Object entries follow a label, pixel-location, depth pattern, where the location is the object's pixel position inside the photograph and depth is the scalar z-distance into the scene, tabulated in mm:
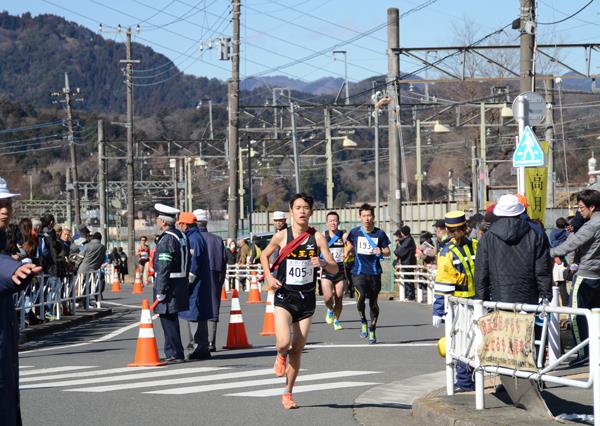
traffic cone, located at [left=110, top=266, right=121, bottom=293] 45962
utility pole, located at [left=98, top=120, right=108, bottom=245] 67688
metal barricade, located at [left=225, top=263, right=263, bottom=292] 42188
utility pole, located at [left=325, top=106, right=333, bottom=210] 61062
